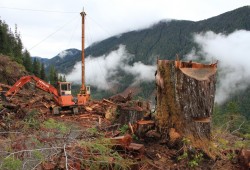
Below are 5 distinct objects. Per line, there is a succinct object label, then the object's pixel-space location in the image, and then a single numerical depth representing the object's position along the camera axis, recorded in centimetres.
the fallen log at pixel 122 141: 352
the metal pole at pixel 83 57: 1279
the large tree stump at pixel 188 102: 384
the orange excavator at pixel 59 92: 1018
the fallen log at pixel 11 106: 877
